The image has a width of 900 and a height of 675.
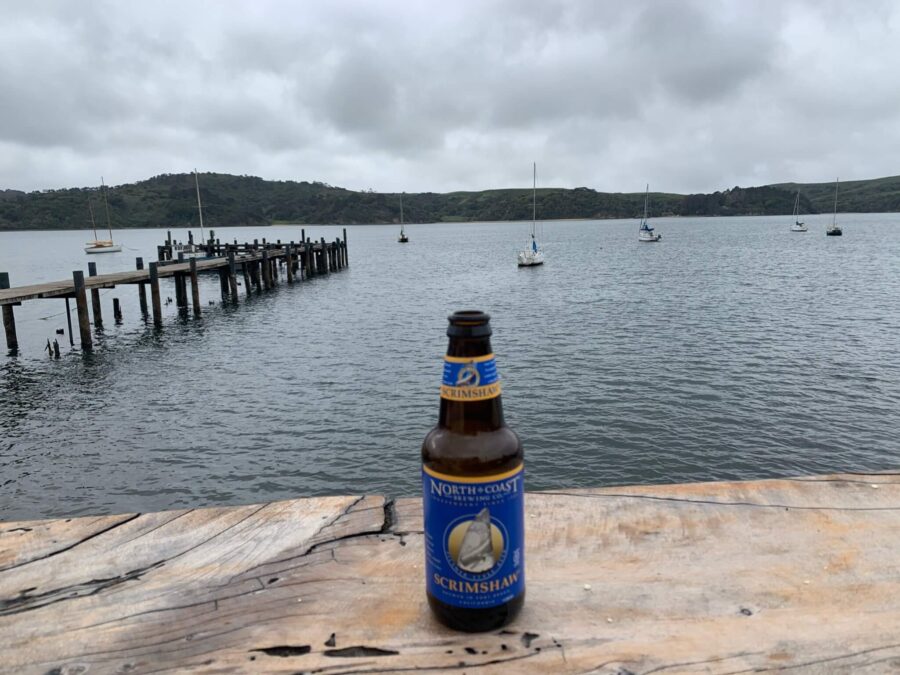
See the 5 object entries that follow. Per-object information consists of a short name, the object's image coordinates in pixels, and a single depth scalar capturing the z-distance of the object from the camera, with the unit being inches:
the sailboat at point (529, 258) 2551.7
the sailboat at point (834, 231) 4720.5
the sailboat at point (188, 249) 2402.3
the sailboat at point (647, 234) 4382.4
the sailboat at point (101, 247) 4146.7
